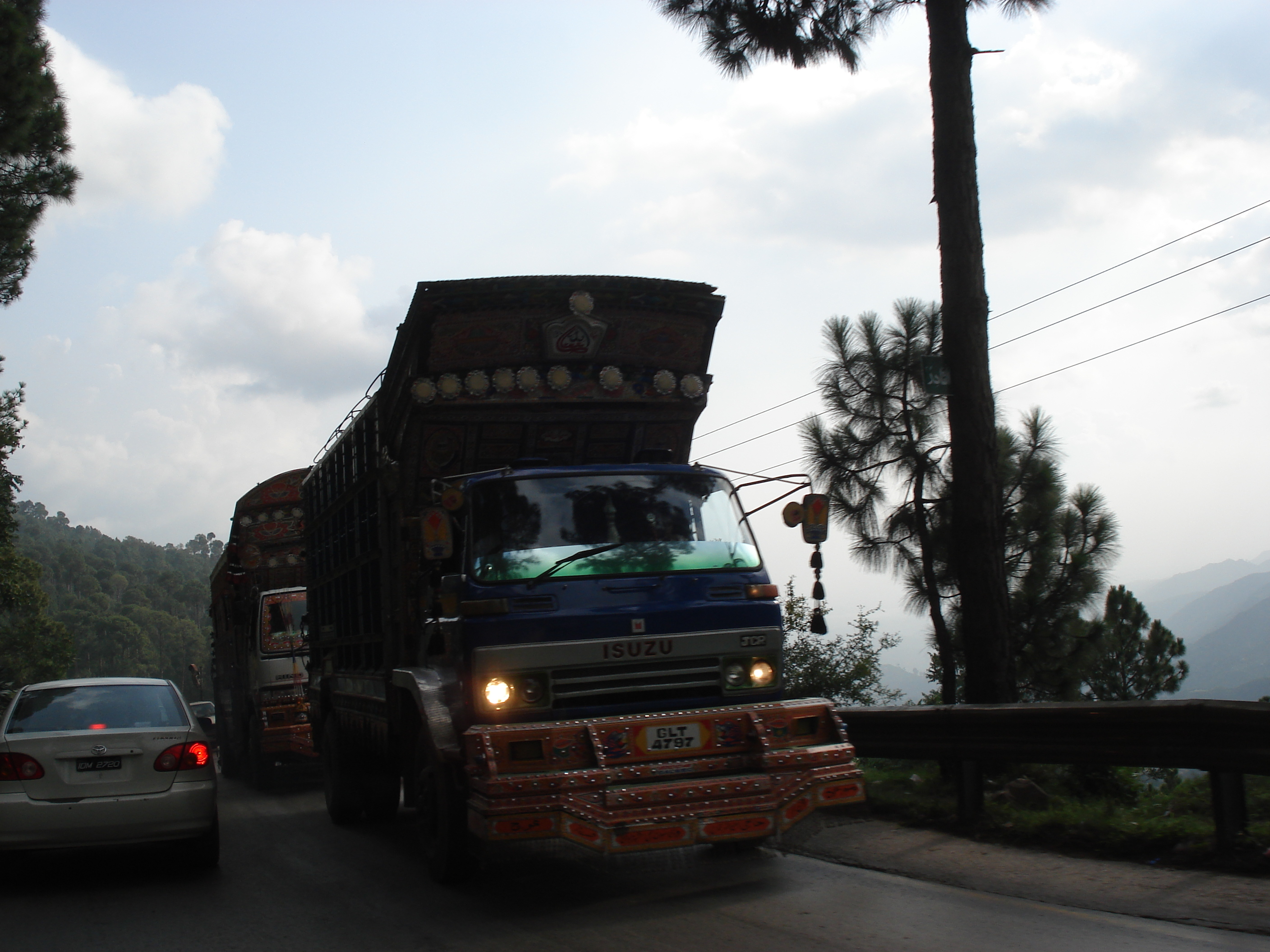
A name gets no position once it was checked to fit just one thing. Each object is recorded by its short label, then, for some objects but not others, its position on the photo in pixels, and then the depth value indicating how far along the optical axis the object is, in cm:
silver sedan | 720
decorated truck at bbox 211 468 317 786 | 1548
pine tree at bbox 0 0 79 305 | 1525
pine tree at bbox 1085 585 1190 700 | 2548
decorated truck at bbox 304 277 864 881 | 625
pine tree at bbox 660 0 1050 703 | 980
